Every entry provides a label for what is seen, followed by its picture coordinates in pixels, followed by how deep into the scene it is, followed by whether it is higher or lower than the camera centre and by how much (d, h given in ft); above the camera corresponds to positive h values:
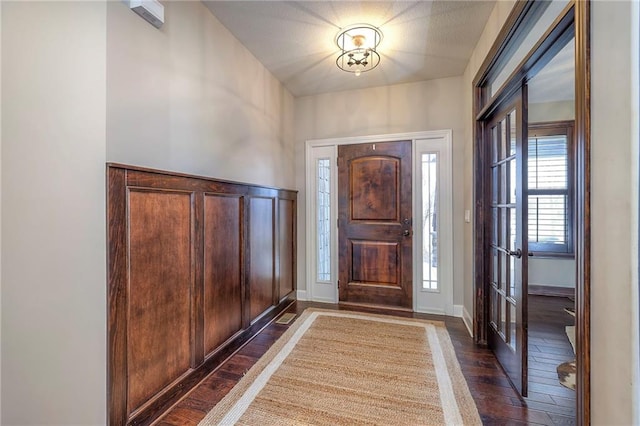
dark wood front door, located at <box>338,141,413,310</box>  10.93 -0.49
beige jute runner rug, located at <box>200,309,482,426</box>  5.28 -3.76
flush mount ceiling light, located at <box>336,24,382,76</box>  7.59 +4.80
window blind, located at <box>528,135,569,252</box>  12.73 +0.82
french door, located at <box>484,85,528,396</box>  5.79 -0.60
